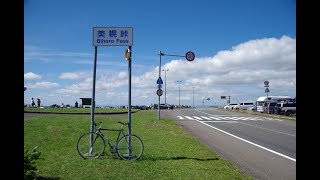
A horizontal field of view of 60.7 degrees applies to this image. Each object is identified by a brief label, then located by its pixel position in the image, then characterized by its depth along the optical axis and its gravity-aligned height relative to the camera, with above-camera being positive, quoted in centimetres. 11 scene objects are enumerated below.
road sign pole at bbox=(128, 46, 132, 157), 809 -15
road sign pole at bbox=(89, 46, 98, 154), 826 +42
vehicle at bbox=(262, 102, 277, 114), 3788 -130
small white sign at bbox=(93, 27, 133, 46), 805 +179
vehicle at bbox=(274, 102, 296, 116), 3342 -130
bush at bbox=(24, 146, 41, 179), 410 -99
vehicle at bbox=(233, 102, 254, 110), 5709 -157
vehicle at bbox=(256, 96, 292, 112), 4474 -22
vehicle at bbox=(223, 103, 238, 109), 6330 -198
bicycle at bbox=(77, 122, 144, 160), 768 -139
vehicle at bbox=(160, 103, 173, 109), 6921 -220
